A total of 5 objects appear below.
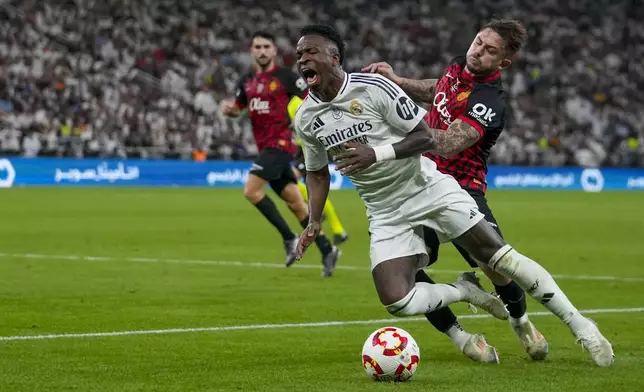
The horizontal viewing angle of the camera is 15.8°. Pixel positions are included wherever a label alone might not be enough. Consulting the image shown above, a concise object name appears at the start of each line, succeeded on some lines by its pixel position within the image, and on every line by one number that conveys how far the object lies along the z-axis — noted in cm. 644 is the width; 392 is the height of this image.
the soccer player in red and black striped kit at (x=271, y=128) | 2675
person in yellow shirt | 3045
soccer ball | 1293
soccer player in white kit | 1367
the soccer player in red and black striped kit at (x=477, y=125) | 1455
